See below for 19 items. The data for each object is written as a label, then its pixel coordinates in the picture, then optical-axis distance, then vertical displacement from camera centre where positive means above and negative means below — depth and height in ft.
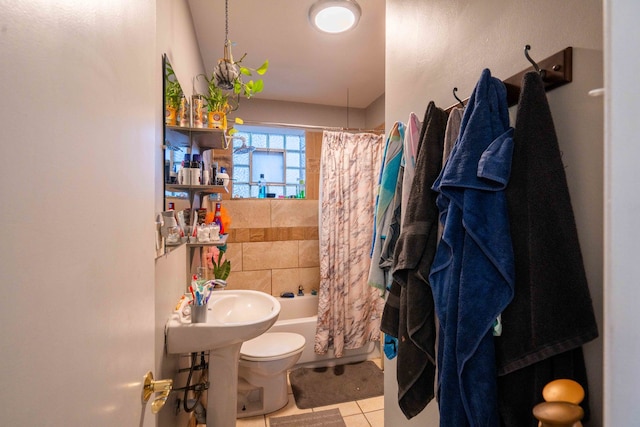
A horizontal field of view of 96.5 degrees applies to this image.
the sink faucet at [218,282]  5.14 -1.26
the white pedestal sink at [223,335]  4.19 -1.92
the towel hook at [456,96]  3.03 +1.24
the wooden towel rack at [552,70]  2.10 +1.11
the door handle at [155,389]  2.13 -1.36
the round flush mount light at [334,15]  5.81 +4.20
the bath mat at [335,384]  7.09 -4.62
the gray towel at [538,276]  1.90 -0.43
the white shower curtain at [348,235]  8.78 -0.69
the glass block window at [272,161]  10.94 +2.05
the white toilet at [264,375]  6.26 -3.64
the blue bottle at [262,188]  10.75 +0.97
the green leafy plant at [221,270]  6.71 -1.35
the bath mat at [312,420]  6.21 -4.58
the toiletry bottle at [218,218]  6.71 -0.12
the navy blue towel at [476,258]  2.16 -0.36
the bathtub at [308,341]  8.29 -3.78
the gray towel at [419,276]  2.81 -0.64
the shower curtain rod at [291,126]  9.86 +3.08
